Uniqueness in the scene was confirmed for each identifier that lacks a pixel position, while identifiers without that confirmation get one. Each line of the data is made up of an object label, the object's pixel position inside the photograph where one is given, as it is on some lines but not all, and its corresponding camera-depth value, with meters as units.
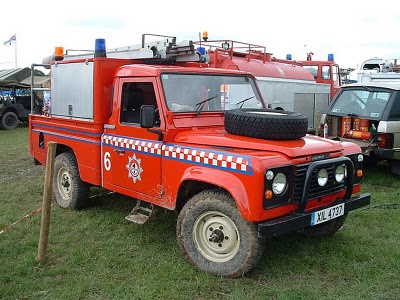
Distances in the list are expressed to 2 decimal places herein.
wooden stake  4.48
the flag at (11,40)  28.43
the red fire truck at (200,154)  3.98
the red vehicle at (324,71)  14.84
